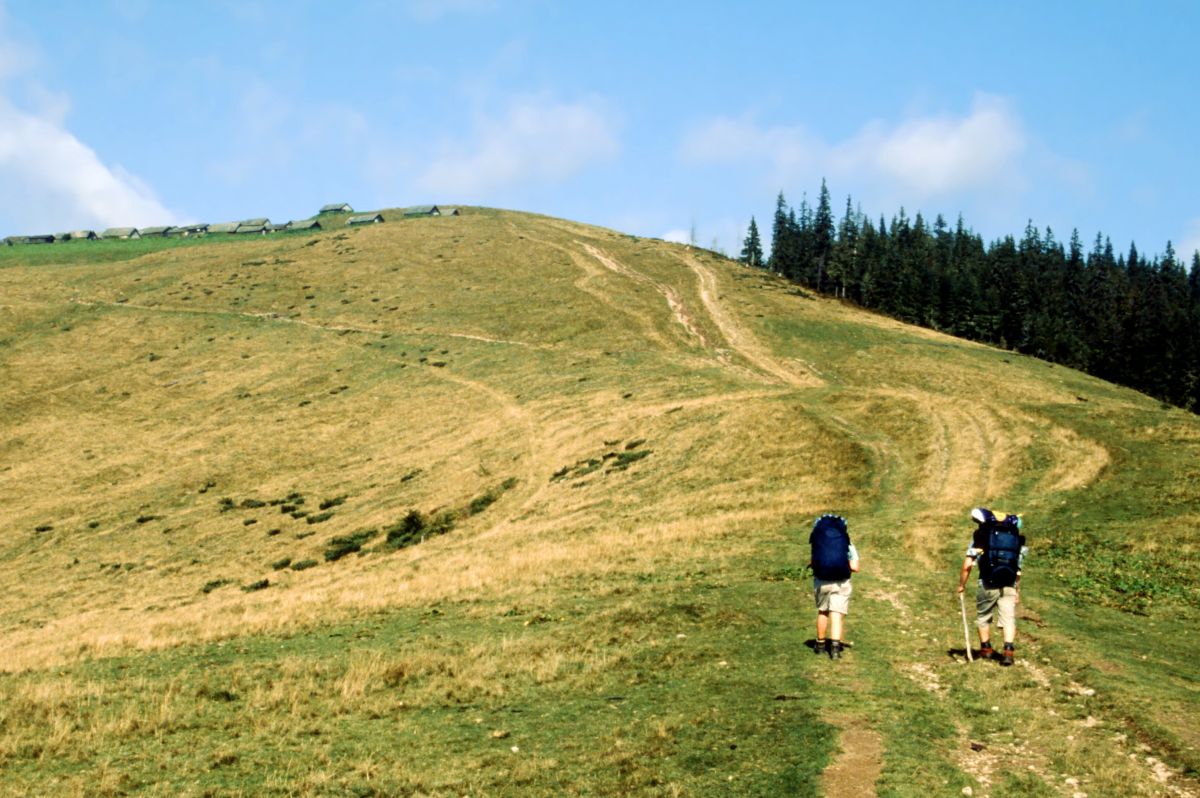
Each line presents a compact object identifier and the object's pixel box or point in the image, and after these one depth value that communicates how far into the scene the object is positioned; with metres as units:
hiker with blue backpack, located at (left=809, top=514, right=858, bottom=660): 16.80
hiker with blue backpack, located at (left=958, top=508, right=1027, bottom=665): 16.58
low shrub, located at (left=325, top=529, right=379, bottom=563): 43.41
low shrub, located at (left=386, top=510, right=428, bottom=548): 43.41
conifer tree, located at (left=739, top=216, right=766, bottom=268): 188.62
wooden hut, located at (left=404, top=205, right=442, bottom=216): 187.75
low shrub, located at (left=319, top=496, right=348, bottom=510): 53.32
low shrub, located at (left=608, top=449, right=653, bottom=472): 47.38
